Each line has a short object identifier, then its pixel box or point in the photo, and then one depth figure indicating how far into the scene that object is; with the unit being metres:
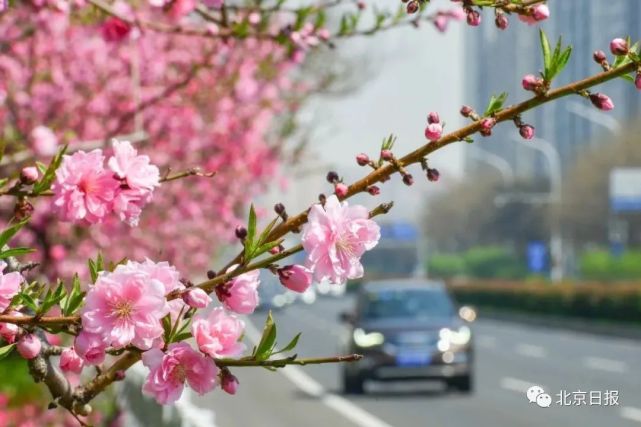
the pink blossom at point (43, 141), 9.73
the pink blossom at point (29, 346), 5.03
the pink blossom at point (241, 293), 4.97
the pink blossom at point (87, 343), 4.79
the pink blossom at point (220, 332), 5.06
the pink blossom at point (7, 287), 4.95
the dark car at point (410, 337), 32.84
